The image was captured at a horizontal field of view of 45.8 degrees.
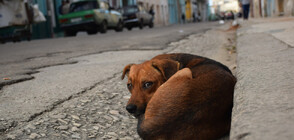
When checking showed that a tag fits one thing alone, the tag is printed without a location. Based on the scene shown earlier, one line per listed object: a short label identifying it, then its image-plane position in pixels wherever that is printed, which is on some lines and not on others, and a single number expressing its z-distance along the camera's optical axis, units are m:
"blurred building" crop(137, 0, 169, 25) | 41.38
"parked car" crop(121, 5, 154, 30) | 23.93
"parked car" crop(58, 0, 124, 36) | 16.92
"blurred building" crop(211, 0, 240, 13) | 69.25
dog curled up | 1.56
